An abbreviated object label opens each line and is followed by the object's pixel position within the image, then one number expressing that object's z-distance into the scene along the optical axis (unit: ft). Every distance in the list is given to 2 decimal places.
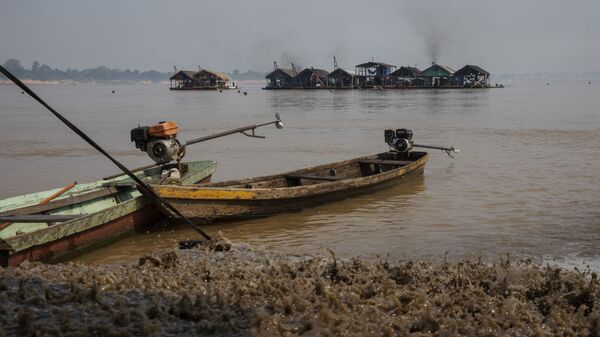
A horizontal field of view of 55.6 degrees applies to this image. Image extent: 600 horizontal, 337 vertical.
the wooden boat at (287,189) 31.40
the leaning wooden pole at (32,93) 14.71
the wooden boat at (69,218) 24.41
